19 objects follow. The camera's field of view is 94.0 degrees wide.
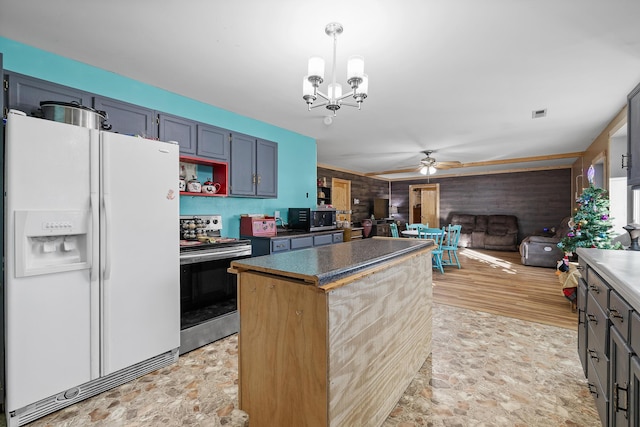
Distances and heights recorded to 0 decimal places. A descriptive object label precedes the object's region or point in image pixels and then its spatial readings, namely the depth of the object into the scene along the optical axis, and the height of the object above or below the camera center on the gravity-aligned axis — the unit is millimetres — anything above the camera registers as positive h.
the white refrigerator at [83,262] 1700 -314
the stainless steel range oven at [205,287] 2623 -706
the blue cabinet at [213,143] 3213 +798
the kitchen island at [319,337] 1282 -589
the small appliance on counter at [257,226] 3619 -145
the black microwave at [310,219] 4207 -67
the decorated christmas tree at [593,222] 3365 -86
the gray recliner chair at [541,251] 5945 -751
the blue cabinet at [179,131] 2911 +836
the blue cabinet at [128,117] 2549 +873
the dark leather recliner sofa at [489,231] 8305 -490
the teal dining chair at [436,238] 5566 -460
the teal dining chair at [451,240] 5841 -512
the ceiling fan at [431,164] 5926 +1100
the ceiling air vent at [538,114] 3630 +1253
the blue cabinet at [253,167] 3553 +604
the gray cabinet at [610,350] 1071 -613
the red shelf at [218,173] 3242 +482
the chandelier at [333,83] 1850 +874
